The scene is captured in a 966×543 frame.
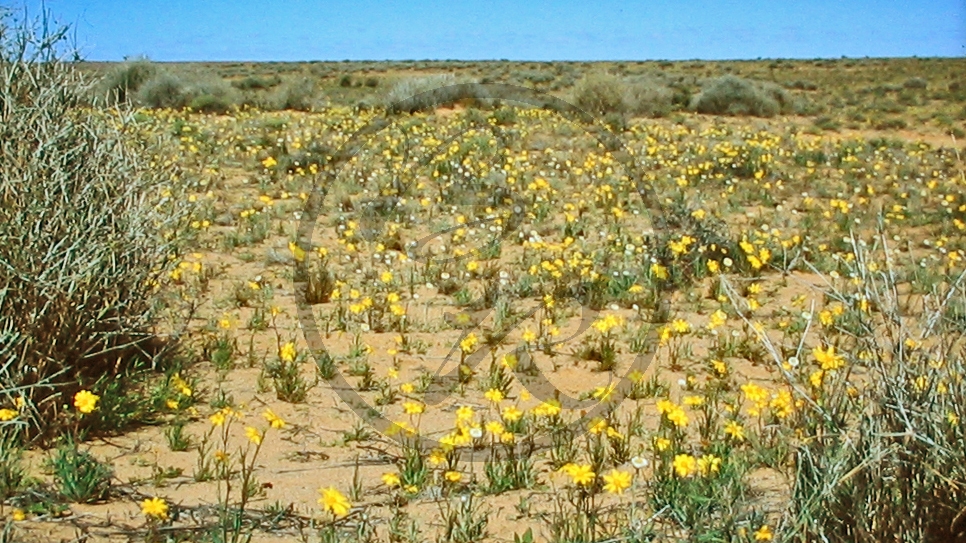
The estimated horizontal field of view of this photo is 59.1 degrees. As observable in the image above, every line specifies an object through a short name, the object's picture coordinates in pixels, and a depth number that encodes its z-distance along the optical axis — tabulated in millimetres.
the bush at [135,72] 20703
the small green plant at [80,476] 3225
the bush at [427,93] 17947
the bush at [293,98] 19750
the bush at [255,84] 30744
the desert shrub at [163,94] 18906
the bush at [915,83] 34469
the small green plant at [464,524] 3084
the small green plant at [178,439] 3832
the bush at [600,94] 19603
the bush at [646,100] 19953
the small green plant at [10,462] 3152
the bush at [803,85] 36747
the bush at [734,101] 22750
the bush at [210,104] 17844
